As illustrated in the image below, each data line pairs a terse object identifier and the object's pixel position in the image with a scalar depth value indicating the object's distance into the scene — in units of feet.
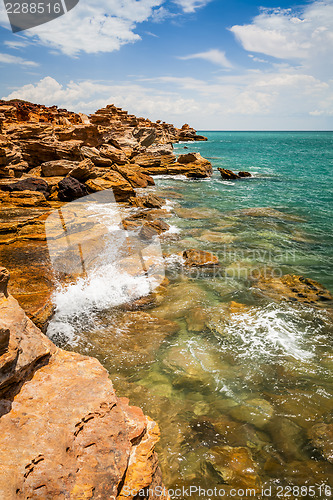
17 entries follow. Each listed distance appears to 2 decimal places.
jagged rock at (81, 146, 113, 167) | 62.75
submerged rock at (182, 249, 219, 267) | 33.55
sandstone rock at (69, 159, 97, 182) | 51.67
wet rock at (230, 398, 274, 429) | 14.88
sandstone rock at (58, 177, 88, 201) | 46.06
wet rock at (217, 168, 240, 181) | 102.99
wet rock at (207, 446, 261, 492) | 11.82
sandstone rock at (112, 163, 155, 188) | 67.76
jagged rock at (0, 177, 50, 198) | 41.88
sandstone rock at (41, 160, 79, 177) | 52.75
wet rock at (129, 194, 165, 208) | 55.52
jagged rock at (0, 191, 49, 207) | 37.42
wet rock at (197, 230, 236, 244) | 42.71
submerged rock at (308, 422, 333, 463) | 13.17
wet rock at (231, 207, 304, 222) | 55.68
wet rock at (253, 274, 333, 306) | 26.73
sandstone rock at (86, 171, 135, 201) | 53.47
